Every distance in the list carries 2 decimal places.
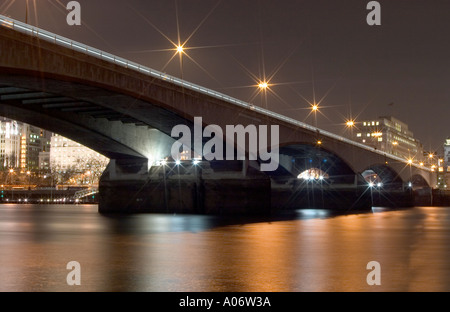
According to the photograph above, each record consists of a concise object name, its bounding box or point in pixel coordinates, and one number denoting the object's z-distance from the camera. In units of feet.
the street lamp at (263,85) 230.05
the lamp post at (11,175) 595.47
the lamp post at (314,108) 282.77
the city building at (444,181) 628.98
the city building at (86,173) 615.98
